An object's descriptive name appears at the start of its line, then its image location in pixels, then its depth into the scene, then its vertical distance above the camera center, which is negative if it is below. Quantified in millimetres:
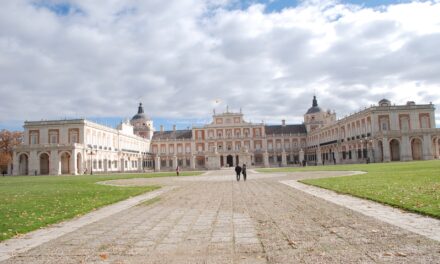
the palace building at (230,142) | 60219 +4326
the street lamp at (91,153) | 59512 +2447
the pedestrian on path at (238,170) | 26447 -508
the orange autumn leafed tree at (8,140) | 73562 +6163
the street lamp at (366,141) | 60806 +2745
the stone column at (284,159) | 85219 +396
